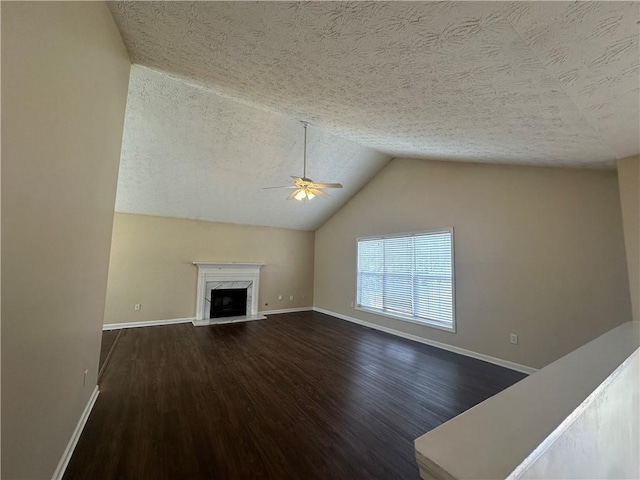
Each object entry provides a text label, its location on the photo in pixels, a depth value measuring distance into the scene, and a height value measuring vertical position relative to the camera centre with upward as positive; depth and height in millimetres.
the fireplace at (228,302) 6328 -1009
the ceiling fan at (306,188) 3686 +1136
